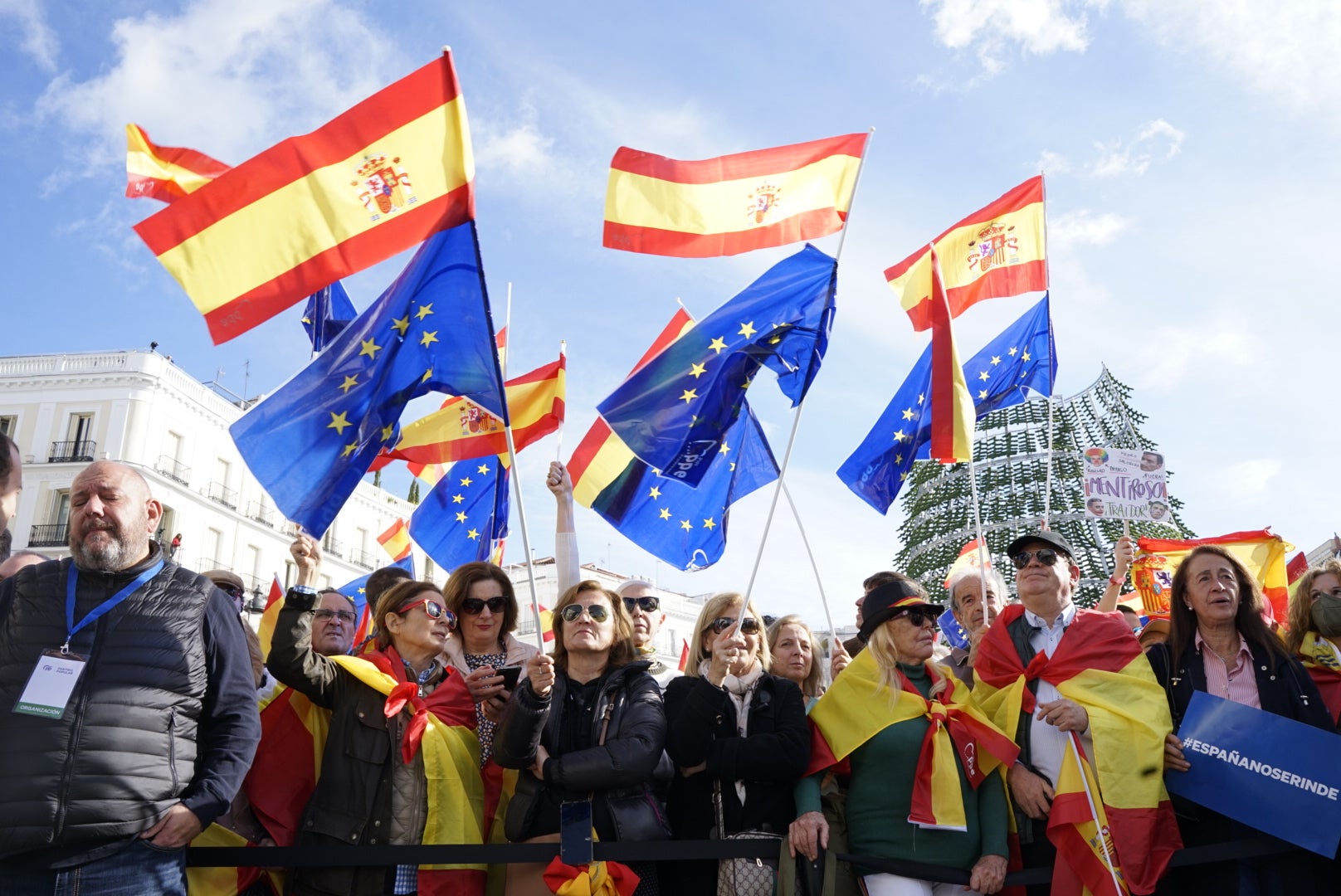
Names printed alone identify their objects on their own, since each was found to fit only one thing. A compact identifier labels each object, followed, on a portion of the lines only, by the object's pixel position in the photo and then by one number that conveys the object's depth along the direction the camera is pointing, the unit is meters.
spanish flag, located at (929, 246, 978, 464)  7.69
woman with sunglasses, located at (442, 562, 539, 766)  5.43
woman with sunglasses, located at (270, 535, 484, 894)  4.59
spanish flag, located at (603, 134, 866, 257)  7.16
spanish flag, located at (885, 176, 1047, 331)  9.77
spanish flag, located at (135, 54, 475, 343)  5.40
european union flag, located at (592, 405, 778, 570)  8.24
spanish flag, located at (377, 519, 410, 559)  12.55
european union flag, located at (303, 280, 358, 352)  8.17
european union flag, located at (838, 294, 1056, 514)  8.84
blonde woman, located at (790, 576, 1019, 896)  4.50
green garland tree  24.92
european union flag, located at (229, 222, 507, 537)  5.79
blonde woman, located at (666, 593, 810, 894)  4.63
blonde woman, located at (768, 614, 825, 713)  5.67
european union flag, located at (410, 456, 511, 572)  9.23
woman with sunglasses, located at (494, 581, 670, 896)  4.49
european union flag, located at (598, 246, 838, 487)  7.12
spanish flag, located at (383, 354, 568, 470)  7.94
